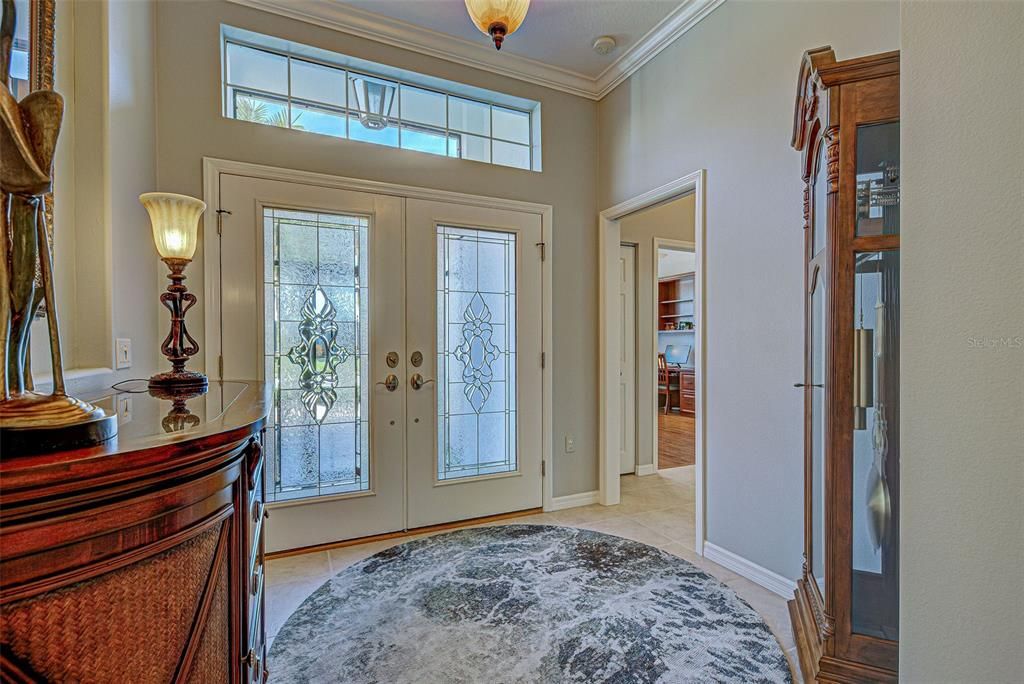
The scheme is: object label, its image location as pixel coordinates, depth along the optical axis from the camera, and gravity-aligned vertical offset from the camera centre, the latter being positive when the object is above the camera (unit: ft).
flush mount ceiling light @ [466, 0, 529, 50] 6.48 +4.43
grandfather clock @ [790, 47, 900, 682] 4.78 -0.30
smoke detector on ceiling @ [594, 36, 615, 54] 9.77 +6.04
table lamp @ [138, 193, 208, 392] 5.57 +1.09
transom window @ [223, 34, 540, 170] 8.80 +4.65
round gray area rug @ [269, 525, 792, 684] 5.61 -3.90
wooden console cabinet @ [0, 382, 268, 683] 1.76 -0.97
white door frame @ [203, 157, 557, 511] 8.19 +2.41
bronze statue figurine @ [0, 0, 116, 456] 2.10 +0.28
